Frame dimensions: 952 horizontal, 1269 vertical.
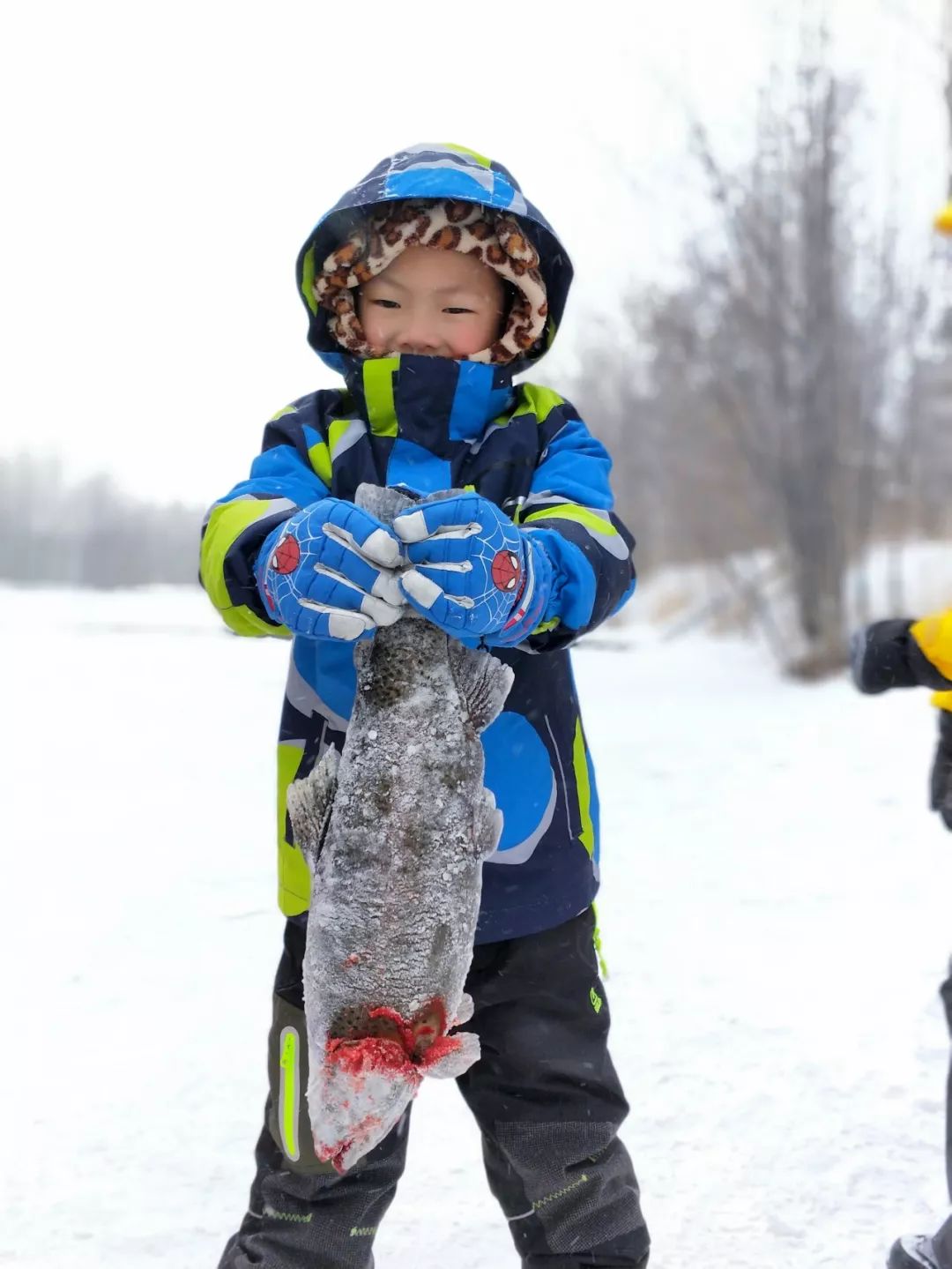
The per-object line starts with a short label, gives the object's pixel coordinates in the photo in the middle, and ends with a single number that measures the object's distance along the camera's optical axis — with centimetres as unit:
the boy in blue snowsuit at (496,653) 152
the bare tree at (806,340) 1059
